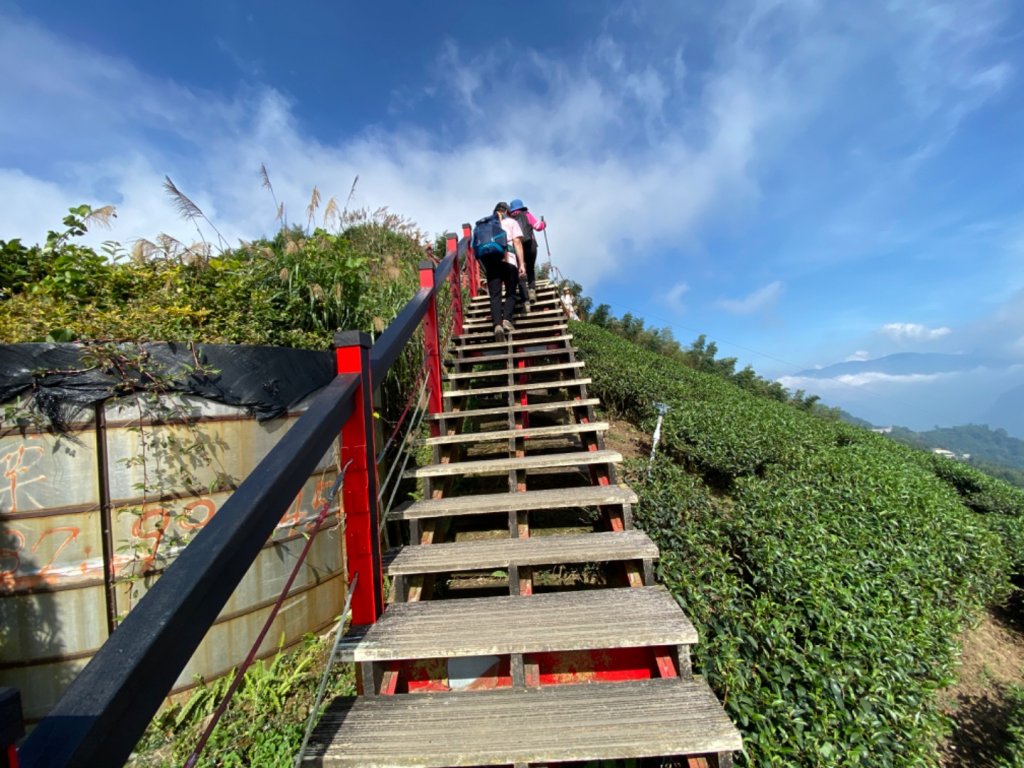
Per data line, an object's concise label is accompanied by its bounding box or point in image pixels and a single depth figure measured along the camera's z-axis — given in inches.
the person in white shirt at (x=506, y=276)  200.8
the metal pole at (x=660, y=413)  151.1
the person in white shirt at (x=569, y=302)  488.1
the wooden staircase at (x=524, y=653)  55.2
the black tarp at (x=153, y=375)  90.0
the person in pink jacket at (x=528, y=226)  253.1
